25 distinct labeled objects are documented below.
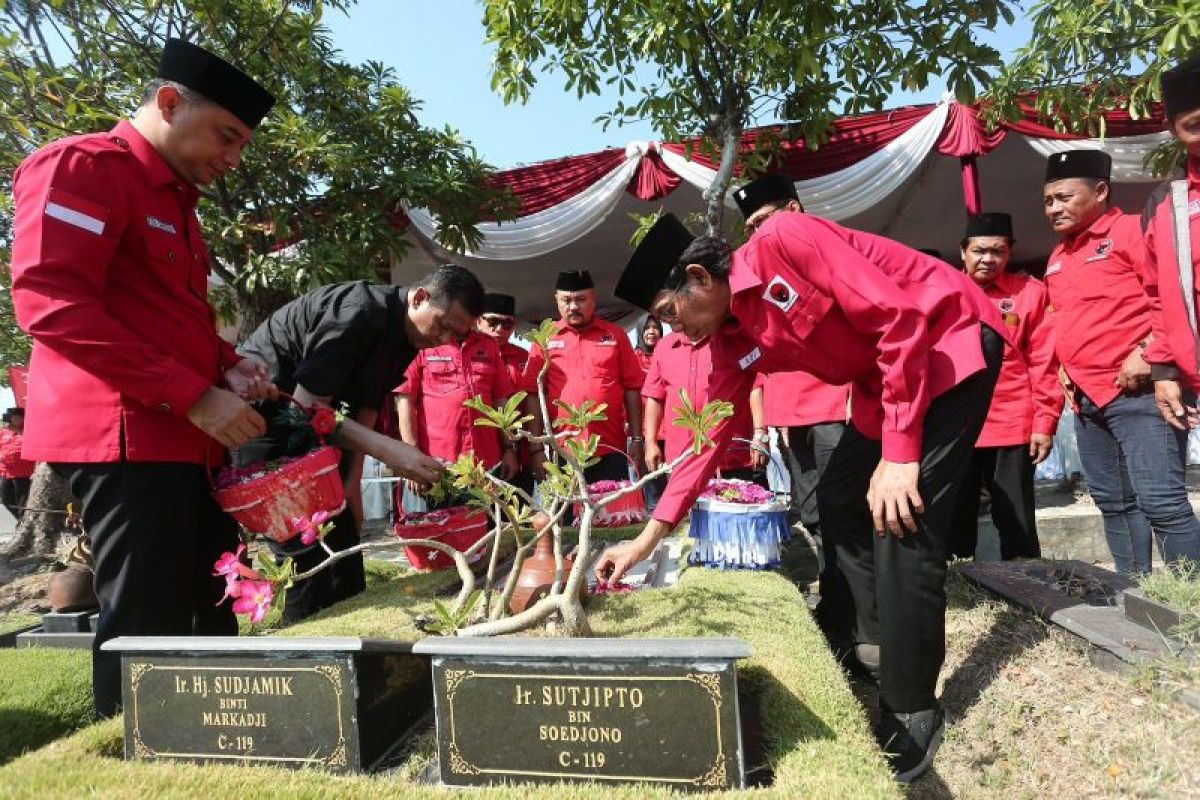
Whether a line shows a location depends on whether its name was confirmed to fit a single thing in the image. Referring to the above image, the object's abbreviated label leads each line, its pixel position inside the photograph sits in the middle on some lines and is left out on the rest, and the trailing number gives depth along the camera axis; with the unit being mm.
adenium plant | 1501
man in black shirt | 2391
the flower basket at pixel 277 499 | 1784
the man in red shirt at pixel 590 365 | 4562
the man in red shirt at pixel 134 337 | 1556
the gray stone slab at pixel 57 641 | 2990
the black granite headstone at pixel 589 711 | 1109
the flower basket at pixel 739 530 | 2518
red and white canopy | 5730
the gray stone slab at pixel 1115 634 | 1798
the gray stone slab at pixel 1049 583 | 2363
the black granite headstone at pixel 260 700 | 1262
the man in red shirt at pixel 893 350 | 1631
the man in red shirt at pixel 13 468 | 6680
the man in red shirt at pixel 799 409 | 3129
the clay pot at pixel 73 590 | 3068
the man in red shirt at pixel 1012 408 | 3227
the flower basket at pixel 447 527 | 2424
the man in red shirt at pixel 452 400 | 4105
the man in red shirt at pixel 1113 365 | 2631
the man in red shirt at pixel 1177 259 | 2193
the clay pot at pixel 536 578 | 1972
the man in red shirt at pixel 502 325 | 4684
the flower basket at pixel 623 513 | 3238
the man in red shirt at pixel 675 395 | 3521
